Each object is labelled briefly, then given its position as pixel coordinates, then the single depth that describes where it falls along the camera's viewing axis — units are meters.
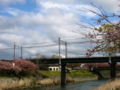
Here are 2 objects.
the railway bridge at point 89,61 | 64.00
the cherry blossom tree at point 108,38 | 9.02
